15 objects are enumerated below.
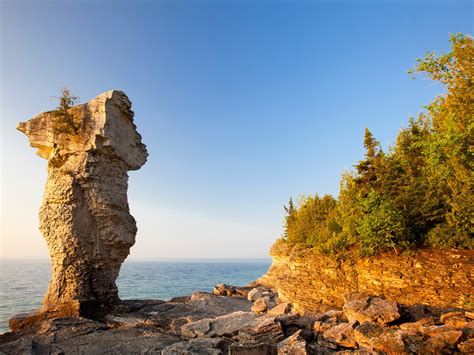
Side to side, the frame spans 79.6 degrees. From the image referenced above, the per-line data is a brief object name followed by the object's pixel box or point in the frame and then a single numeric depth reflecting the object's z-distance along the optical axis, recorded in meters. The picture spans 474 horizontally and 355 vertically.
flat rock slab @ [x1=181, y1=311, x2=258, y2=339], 10.09
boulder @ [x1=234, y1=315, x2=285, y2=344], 9.06
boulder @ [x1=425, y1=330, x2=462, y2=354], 6.36
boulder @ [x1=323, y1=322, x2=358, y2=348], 7.87
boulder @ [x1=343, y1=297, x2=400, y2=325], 8.94
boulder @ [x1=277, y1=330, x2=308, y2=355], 7.08
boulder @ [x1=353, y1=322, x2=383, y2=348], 7.55
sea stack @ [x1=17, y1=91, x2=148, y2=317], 14.26
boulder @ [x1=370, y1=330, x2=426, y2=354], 6.54
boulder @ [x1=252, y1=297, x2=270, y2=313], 15.62
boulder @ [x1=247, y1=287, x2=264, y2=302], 21.83
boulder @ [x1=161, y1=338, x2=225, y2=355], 7.63
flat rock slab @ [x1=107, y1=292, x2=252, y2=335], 12.84
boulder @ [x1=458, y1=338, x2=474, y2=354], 6.16
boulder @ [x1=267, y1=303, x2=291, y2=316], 13.07
